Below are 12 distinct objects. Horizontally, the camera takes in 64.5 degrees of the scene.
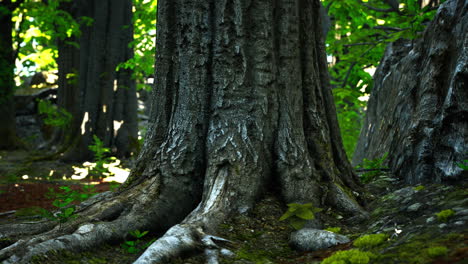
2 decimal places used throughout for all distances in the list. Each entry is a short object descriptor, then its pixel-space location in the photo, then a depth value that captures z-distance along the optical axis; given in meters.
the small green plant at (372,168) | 5.36
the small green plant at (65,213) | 3.35
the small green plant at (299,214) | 3.48
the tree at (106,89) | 12.69
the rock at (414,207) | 3.40
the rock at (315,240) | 3.17
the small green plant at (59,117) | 13.09
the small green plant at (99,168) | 10.37
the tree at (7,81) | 14.12
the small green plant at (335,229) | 3.49
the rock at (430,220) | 2.94
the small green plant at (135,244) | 3.20
